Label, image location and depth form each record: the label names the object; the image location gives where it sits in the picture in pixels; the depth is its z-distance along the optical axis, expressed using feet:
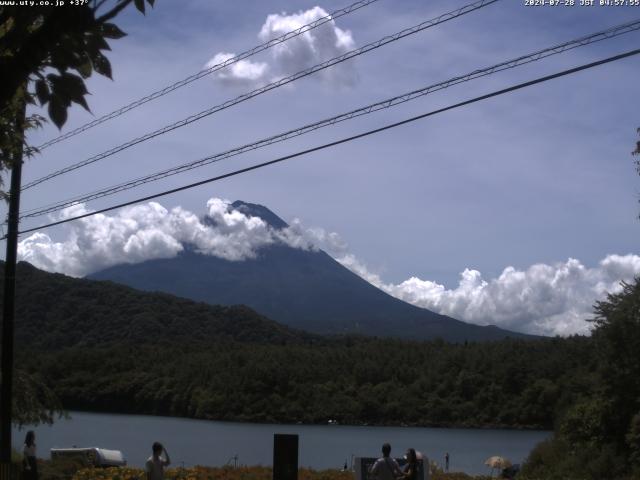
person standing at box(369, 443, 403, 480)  43.93
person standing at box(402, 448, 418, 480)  44.20
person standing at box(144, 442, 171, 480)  46.68
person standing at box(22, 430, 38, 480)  51.90
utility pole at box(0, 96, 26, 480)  56.08
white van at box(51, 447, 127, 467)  106.83
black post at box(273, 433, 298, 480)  39.45
